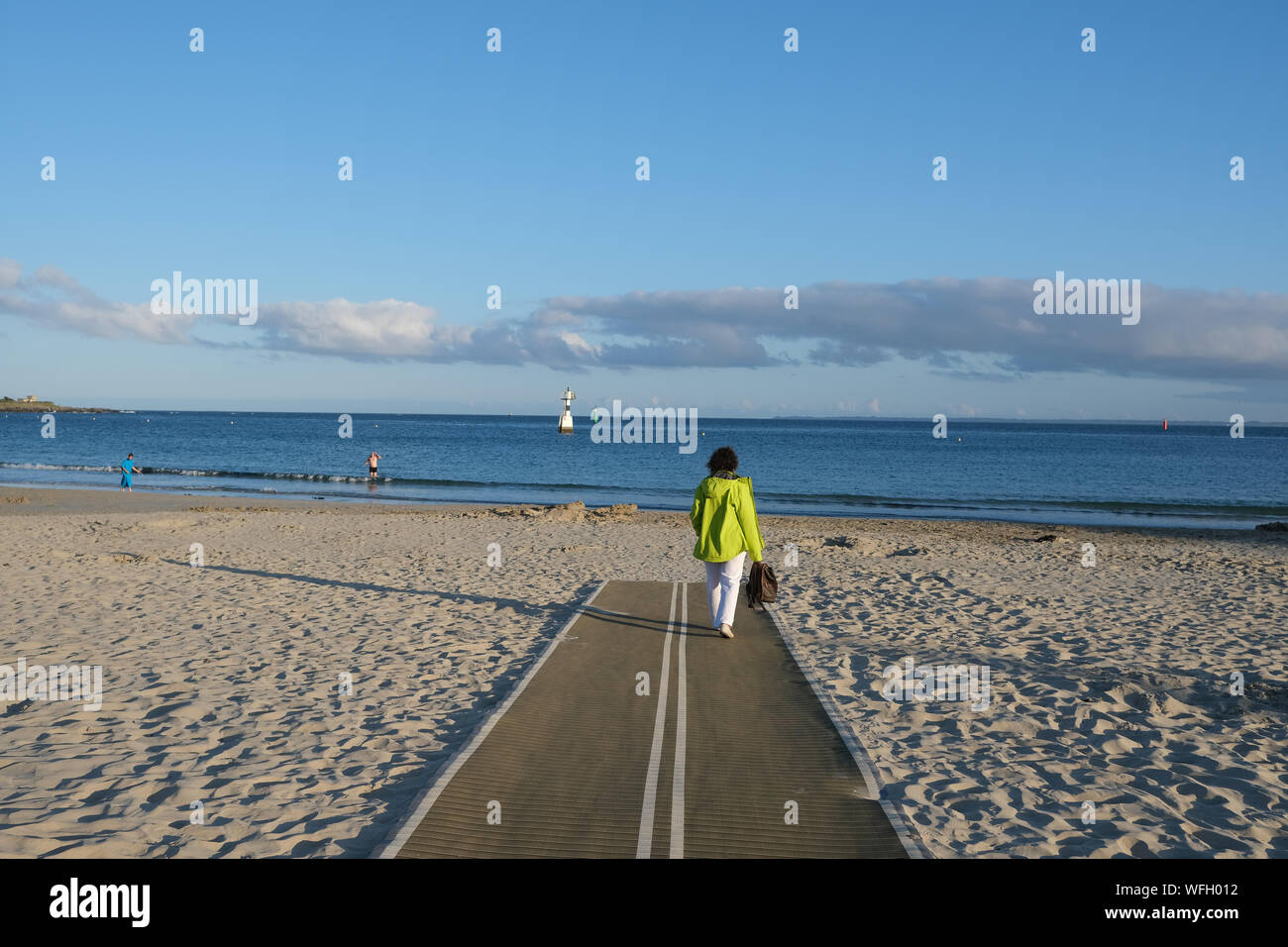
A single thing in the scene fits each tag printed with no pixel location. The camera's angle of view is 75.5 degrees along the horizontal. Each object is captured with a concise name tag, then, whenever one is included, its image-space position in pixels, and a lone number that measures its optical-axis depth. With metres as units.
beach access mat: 4.48
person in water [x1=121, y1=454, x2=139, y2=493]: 35.66
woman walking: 8.96
